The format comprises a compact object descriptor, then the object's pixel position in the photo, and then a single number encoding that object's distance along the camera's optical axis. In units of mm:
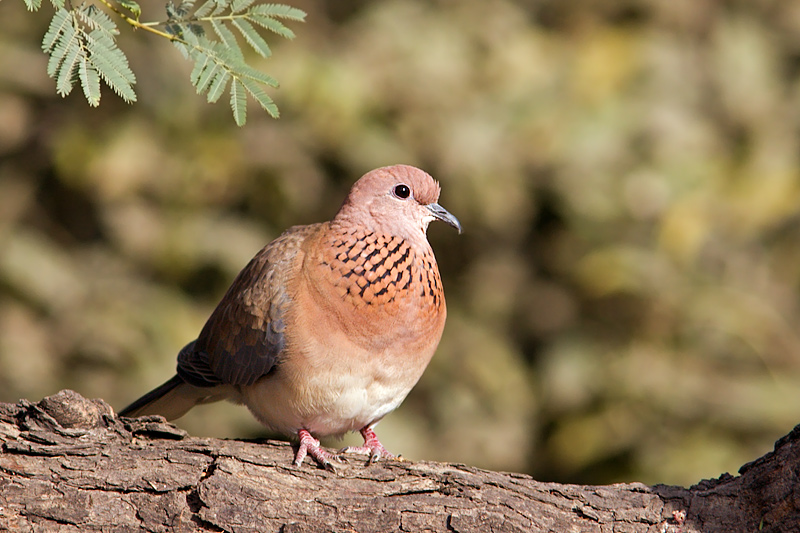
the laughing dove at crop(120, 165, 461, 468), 7160
